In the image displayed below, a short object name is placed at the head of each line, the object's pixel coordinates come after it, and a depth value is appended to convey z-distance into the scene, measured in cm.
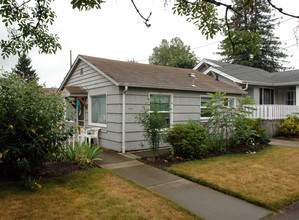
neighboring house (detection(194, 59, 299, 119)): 1441
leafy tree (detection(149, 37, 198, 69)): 5106
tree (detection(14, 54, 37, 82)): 4157
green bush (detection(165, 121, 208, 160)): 704
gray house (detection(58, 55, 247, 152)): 834
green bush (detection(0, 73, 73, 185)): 438
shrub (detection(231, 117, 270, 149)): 876
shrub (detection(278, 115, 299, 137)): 1283
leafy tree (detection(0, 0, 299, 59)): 370
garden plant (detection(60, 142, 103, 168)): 591
